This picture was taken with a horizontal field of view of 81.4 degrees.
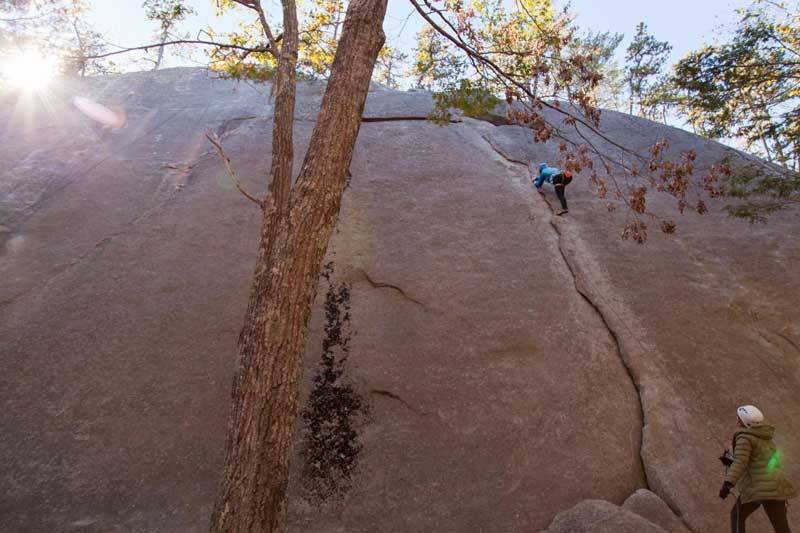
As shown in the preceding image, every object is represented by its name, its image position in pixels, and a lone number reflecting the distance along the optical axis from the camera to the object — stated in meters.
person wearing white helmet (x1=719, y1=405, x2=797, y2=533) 3.65
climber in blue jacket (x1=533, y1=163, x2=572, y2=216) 7.81
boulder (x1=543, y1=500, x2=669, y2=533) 3.94
